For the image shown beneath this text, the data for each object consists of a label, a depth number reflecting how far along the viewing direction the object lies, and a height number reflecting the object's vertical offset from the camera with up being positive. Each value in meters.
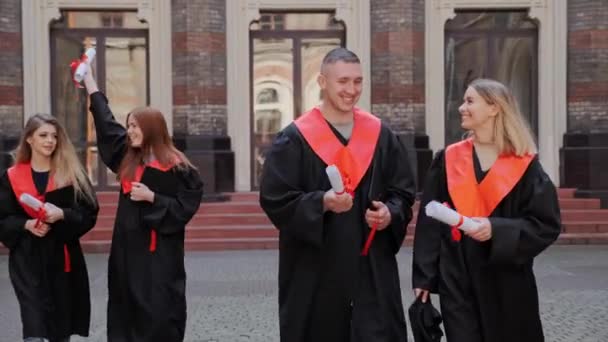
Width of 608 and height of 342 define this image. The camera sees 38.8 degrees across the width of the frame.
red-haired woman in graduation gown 5.50 -0.66
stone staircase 14.08 -1.58
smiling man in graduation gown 4.43 -0.49
